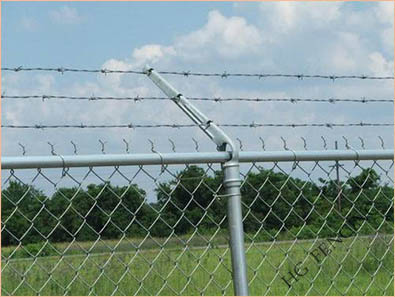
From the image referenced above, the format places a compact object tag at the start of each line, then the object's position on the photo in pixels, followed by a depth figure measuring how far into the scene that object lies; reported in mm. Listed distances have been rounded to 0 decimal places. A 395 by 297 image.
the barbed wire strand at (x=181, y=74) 7634
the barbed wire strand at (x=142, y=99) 7508
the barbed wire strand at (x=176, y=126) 7275
